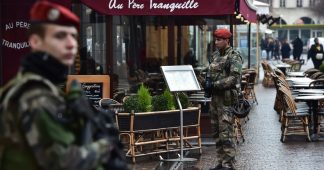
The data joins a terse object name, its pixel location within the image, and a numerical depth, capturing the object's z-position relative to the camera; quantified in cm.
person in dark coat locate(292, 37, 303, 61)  4109
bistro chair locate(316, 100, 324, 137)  1297
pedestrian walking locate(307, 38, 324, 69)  3019
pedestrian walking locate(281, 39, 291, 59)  4370
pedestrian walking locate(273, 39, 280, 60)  5616
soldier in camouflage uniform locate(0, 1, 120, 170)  347
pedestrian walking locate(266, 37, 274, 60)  5653
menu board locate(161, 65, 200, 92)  1016
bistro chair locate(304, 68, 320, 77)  2157
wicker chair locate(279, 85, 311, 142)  1249
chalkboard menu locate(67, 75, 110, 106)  1191
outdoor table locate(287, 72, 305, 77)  2183
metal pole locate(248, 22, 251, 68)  2505
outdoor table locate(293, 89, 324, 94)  1444
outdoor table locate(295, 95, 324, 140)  1273
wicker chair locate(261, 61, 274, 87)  2750
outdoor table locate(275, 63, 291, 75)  2696
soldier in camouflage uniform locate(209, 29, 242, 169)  958
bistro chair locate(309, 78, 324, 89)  1631
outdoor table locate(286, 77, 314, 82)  1860
